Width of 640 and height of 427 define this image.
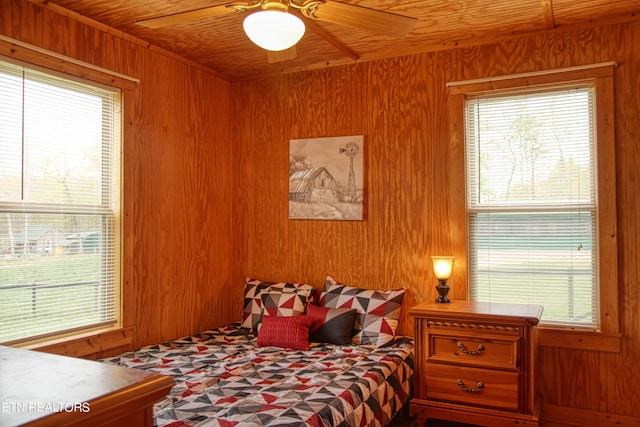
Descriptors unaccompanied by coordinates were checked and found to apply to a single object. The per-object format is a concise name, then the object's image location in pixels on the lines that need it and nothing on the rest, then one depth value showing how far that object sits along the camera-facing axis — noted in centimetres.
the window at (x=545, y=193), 303
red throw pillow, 322
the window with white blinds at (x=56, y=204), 259
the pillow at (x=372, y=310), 332
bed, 217
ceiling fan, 194
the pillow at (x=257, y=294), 367
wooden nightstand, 271
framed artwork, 371
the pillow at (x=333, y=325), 332
